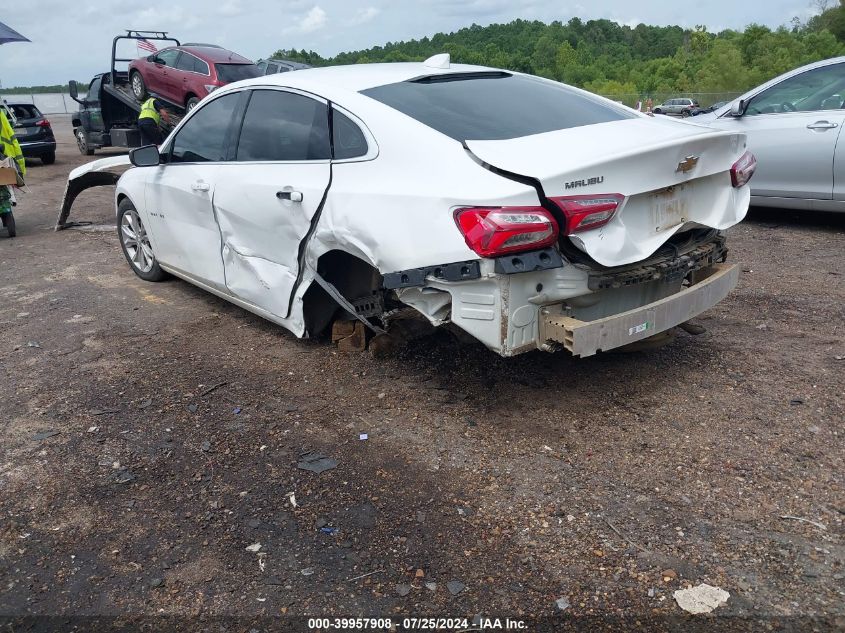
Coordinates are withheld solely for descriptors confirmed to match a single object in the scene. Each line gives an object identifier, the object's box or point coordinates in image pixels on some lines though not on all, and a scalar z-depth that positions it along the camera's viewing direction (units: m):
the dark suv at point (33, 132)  15.54
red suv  13.16
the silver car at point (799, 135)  6.86
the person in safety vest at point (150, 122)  11.47
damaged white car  3.09
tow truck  14.52
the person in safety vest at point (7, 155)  8.41
